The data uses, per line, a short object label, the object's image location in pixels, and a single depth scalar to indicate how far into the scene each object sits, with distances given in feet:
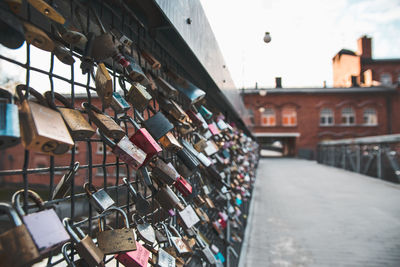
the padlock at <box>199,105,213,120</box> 4.79
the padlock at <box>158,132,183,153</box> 2.68
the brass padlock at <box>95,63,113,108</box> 1.90
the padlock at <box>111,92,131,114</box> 2.08
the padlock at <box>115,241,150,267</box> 1.96
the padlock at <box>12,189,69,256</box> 1.27
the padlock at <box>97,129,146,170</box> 1.98
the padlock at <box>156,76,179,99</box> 3.08
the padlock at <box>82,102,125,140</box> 1.92
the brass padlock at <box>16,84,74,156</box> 1.27
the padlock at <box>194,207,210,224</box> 4.12
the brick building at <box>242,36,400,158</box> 75.10
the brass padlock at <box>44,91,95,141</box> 1.58
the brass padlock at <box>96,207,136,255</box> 1.89
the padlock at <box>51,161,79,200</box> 1.86
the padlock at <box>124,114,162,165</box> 2.13
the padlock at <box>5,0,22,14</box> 1.44
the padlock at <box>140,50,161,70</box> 2.92
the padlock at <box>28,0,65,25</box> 1.49
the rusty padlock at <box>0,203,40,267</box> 1.18
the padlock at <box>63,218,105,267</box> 1.66
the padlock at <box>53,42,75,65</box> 1.77
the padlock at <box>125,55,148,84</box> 2.40
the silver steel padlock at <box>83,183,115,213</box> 1.97
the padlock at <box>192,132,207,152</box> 4.13
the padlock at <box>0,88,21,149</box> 1.18
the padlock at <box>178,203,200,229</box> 3.18
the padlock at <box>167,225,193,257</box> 2.90
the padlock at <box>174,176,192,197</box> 3.07
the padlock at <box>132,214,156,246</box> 2.37
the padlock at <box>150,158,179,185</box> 2.61
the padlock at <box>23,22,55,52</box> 1.48
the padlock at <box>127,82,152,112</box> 2.35
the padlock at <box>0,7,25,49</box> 1.47
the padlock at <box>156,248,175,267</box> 2.44
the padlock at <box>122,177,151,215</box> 2.54
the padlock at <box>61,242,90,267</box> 1.71
